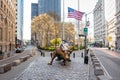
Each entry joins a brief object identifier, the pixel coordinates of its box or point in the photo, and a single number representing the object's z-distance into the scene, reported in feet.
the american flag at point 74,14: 54.02
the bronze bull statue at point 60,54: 39.64
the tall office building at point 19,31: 252.17
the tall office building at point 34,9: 247.45
